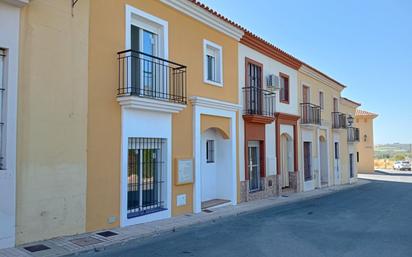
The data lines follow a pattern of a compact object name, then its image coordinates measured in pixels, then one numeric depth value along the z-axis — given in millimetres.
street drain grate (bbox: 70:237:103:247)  7082
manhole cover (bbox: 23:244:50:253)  6491
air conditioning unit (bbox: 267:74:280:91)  15805
